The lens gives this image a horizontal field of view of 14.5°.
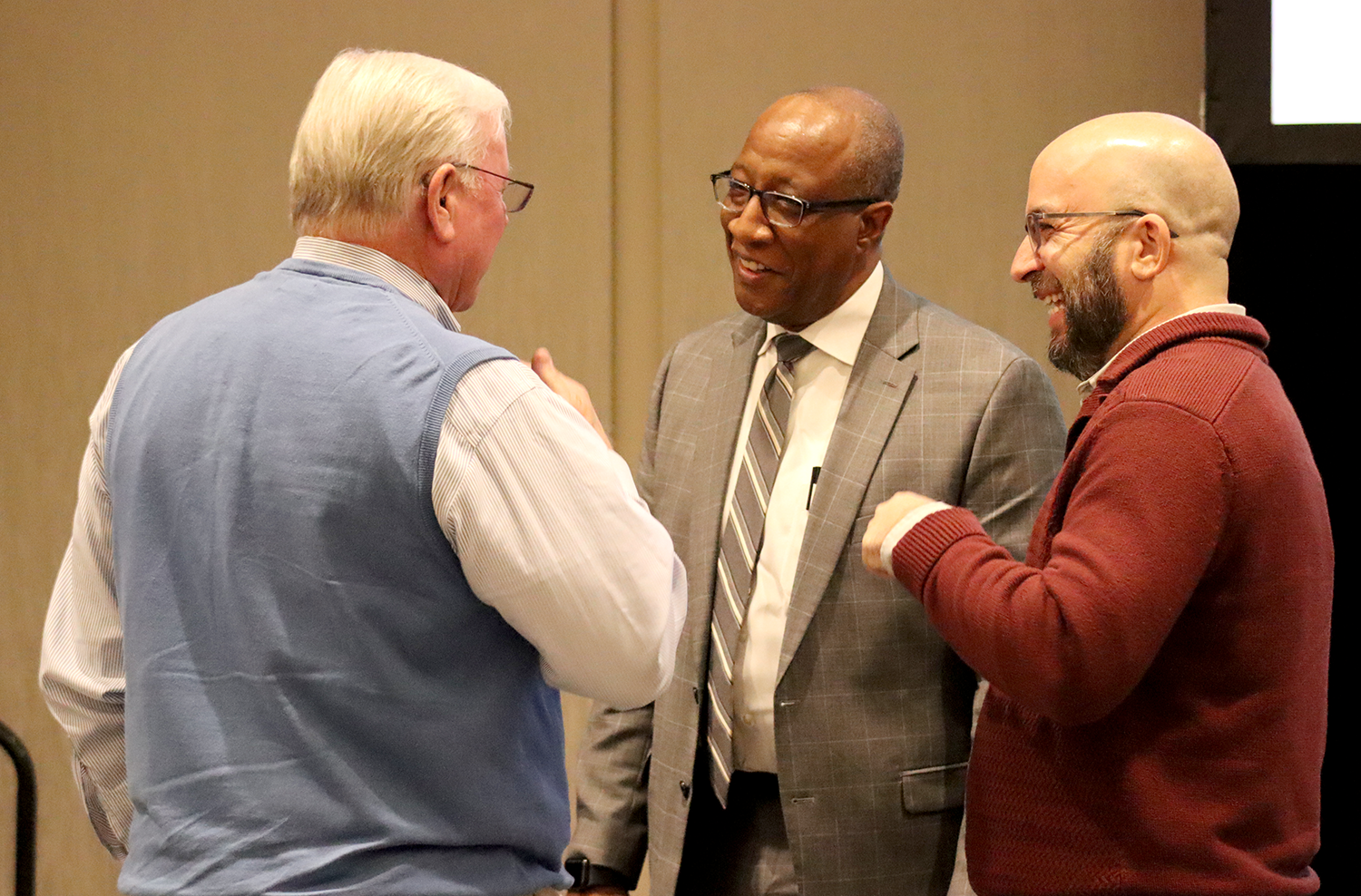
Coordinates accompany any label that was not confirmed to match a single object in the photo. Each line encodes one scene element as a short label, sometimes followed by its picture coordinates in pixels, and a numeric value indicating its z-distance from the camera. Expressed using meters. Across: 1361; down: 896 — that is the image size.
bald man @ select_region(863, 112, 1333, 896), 4.69
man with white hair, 4.62
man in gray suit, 5.08
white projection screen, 5.71
